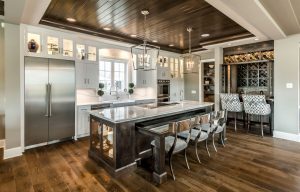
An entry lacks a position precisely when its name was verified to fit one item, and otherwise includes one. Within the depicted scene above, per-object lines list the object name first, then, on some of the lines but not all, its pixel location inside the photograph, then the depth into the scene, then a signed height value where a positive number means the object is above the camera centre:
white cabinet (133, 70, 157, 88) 6.08 +0.55
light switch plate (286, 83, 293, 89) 4.56 +0.20
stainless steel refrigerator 3.81 -0.14
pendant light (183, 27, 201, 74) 4.18 +0.77
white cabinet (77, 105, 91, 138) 4.57 -0.71
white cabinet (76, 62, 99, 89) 4.60 +0.49
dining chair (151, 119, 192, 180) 2.65 -0.80
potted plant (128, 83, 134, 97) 5.95 +0.22
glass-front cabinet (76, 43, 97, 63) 4.76 +1.13
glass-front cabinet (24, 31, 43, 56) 3.82 +1.11
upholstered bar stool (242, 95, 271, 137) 4.78 -0.33
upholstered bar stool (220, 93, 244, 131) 5.35 -0.30
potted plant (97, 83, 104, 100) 5.18 +0.07
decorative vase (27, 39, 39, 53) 3.84 +1.06
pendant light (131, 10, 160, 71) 3.30 +0.67
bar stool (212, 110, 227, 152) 3.69 -0.65
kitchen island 2.71 -0.74
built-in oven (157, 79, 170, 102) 6.72 +0.13
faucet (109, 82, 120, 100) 5.71 +0.08
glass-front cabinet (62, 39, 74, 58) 4.49 +1.19
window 5.54 +0.64
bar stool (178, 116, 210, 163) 3.00 -0.78
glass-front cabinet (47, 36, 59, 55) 4.18 +1.16
